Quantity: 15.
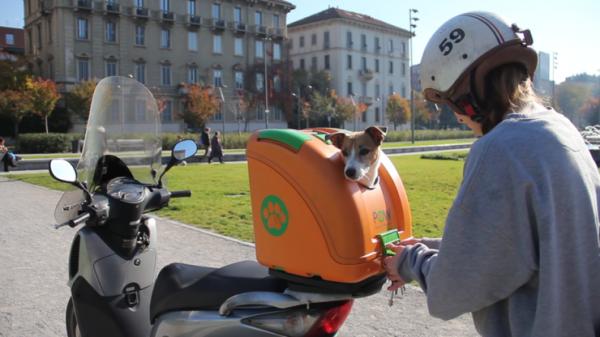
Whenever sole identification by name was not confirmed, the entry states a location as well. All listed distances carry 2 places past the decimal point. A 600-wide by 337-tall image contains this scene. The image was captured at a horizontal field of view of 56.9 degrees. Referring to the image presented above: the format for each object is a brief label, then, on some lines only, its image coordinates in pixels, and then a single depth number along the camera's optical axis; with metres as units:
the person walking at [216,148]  26.66
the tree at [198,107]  53.25
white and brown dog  2.24
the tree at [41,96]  41.60
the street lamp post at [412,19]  51.41
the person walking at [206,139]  27.92
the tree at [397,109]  76.75
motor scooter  2.33
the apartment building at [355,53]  79.75
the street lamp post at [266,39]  65.35
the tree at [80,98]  45.00
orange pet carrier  2.13
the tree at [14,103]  40.88
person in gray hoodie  1.51
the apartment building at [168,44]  51.22
